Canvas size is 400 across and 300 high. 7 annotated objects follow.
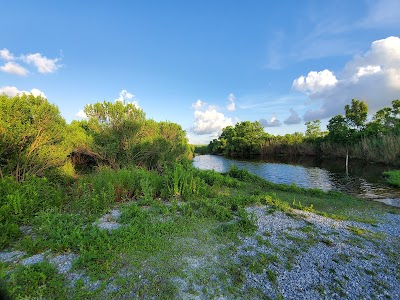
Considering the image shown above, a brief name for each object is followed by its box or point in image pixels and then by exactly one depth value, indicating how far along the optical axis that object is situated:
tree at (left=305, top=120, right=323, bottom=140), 56.25
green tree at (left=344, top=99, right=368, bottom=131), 38.22
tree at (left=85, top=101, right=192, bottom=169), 12.29
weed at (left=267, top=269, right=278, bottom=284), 3.14
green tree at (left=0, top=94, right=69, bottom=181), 6.81
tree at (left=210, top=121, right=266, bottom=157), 60.47
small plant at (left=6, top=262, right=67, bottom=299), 2.57
